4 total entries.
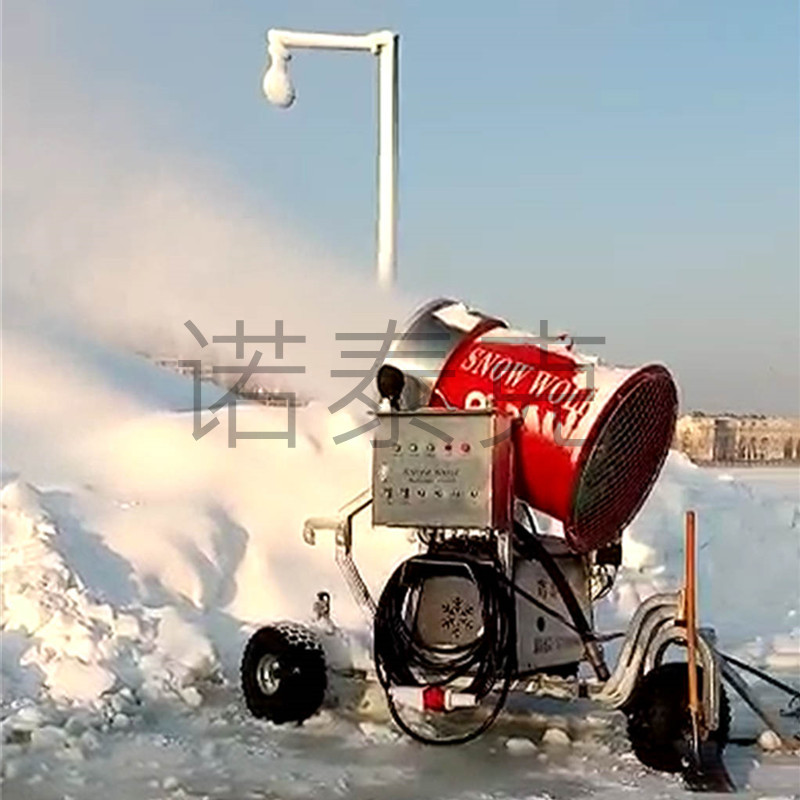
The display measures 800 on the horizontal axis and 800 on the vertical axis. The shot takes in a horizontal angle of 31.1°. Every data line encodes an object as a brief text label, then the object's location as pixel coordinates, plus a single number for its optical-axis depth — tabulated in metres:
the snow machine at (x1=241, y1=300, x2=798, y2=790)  6.16
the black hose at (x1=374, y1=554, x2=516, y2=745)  6.25
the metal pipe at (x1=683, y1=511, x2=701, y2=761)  5.87
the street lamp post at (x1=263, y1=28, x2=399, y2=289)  9.78
